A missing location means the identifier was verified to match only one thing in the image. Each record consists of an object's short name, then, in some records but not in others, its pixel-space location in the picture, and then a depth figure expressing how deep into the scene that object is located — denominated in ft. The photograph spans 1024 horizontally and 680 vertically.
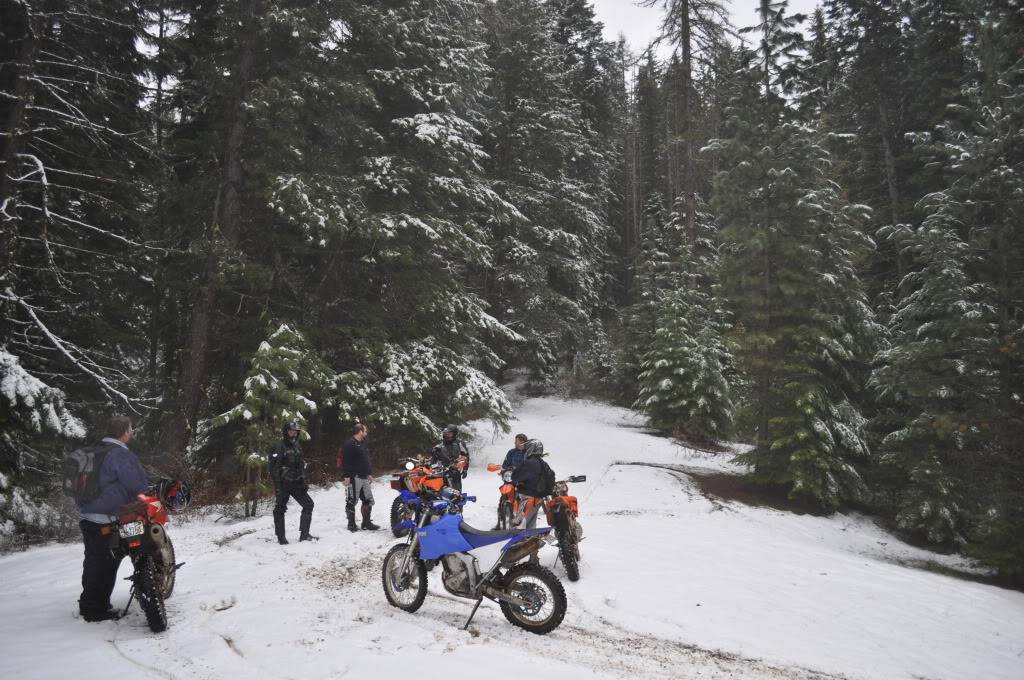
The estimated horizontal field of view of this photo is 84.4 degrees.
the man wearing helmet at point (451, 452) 34.65
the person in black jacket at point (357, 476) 32.22
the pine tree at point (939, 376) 43.42
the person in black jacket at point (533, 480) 26.35
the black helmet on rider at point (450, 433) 35.83
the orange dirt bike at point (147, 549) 18.10
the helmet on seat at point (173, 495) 20.79
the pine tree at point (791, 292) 50.83
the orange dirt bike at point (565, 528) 25.88
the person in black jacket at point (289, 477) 29.50
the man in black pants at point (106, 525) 18.66
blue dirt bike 18.34
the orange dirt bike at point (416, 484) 24.77
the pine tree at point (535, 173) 80.43
